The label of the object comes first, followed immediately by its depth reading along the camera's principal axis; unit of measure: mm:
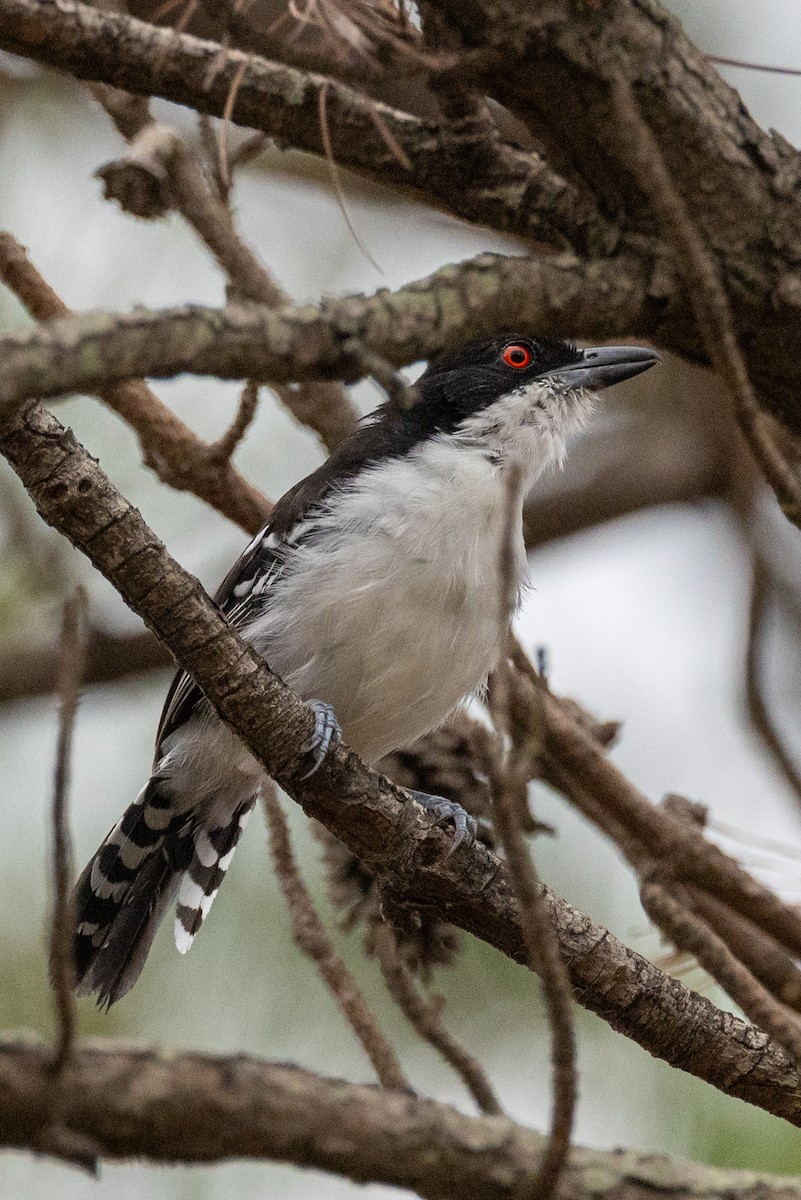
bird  8969
